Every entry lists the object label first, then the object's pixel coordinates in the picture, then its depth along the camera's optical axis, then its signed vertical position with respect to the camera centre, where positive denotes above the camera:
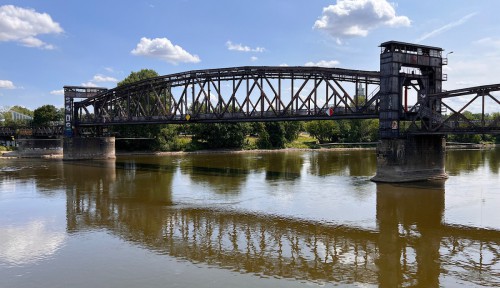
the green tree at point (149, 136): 110.75 +1.47
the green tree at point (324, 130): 156.00 +4.03
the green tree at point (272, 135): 133.50 +1.92
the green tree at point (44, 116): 127.31 +8.11
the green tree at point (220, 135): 118.00 +1.84
